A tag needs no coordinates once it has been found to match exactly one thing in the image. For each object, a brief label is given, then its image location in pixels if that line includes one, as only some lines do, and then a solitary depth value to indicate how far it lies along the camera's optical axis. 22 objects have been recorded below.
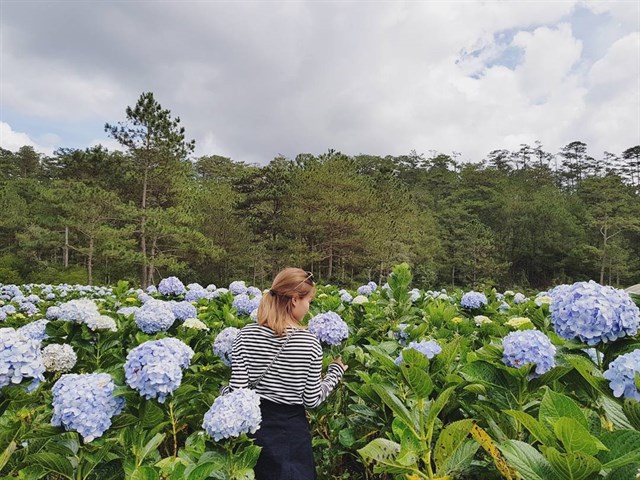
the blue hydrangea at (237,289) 4.17
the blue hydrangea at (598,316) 1.15
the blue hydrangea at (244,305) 3.30
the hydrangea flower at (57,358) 1.85
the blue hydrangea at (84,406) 1.29
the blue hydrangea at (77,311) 2.23
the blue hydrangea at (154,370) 1.44
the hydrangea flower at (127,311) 2.97
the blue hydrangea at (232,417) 1.41
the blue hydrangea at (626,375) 0.98
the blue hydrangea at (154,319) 2.55
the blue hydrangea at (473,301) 3.53
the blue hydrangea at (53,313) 2.53
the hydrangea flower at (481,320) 2.76
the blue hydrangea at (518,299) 4.13
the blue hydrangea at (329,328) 2.30
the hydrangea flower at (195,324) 2.62
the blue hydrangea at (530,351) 1.29
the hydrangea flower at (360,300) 3.43
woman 1.93
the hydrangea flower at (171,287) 3.75
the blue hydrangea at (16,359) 1.39
